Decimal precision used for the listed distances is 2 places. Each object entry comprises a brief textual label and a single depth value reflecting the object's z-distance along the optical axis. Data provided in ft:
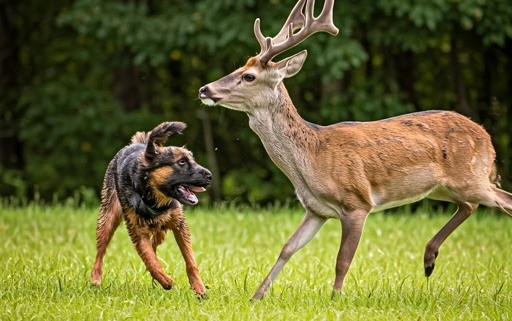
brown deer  47.62
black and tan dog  47.11
